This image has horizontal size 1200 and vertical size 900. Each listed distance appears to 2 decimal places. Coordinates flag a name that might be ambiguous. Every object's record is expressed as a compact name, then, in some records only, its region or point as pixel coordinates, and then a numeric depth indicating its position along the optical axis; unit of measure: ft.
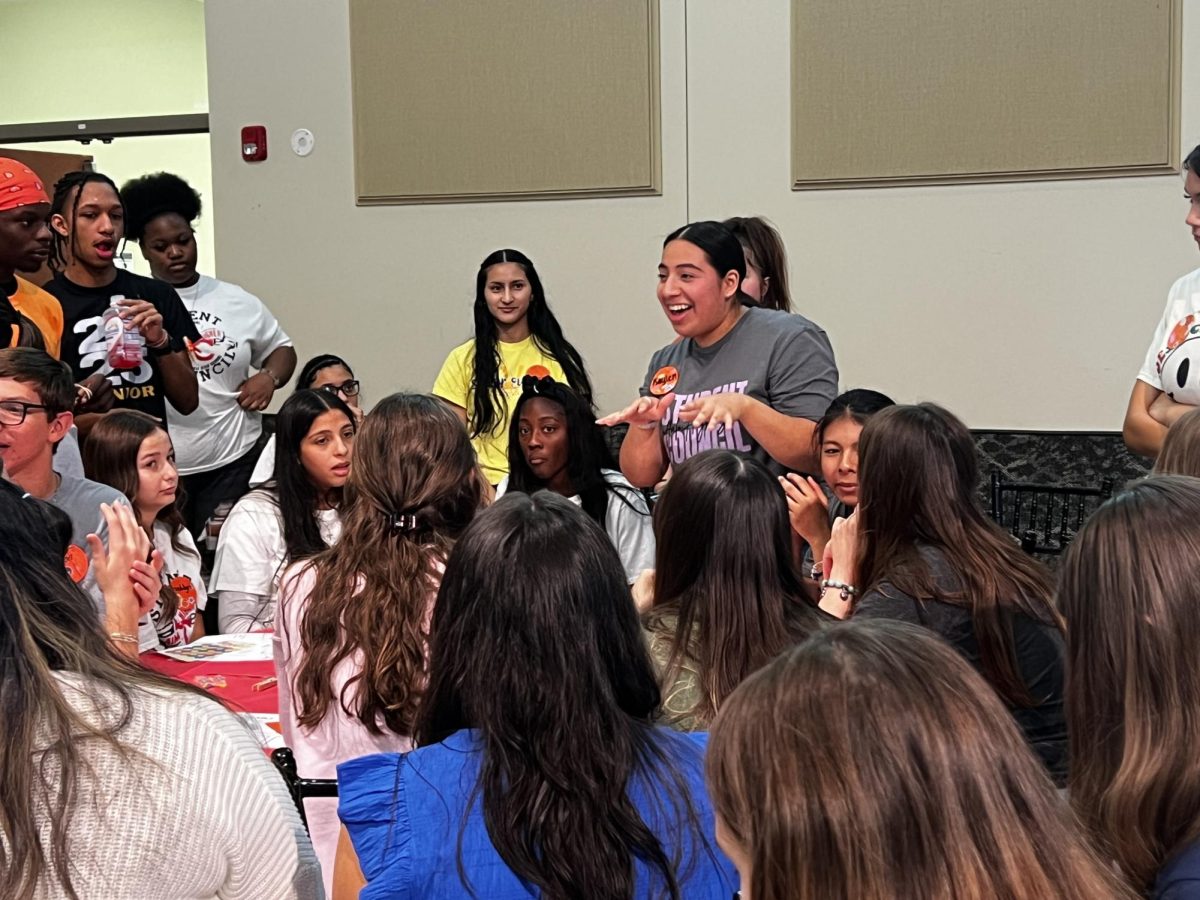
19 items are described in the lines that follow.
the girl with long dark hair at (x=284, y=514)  11.65
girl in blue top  4.39
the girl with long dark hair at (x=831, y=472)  10.41
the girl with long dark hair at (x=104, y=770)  3.63
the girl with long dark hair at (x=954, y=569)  7.54
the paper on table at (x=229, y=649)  10.26
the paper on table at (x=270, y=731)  7.98
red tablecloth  9.09
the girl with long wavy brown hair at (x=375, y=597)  6.84
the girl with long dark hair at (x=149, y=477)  11.37
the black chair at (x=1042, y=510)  14.35
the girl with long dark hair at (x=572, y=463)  12.78
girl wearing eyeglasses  15.35
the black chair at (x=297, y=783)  5.77
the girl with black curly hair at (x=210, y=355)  16.07
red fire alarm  19.79
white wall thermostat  19.55
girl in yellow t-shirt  15.31
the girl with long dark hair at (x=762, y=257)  14.65
